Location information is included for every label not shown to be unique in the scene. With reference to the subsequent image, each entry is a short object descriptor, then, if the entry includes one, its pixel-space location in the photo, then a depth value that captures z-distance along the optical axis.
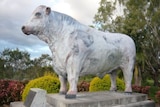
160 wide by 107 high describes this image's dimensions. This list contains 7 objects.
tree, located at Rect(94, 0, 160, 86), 15.46
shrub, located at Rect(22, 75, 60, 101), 6.43
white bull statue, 4.05
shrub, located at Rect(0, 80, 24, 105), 8.96
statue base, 3.80
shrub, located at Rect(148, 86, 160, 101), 14.03
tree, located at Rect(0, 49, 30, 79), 23.11
